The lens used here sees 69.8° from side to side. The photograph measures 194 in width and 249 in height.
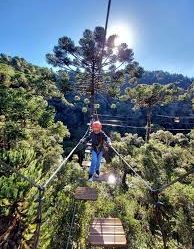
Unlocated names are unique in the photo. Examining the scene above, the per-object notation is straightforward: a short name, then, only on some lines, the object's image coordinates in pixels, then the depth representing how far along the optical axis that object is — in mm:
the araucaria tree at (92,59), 9856
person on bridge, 3805
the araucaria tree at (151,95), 13449
